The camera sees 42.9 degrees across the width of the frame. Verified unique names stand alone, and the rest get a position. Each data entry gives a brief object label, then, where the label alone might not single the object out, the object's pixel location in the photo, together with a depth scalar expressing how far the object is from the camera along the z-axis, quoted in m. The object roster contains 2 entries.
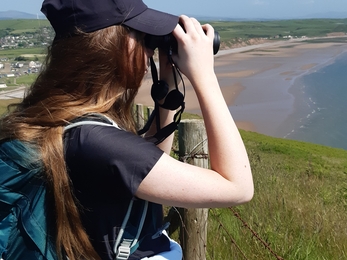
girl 0.99
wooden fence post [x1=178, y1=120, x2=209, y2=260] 1.69
